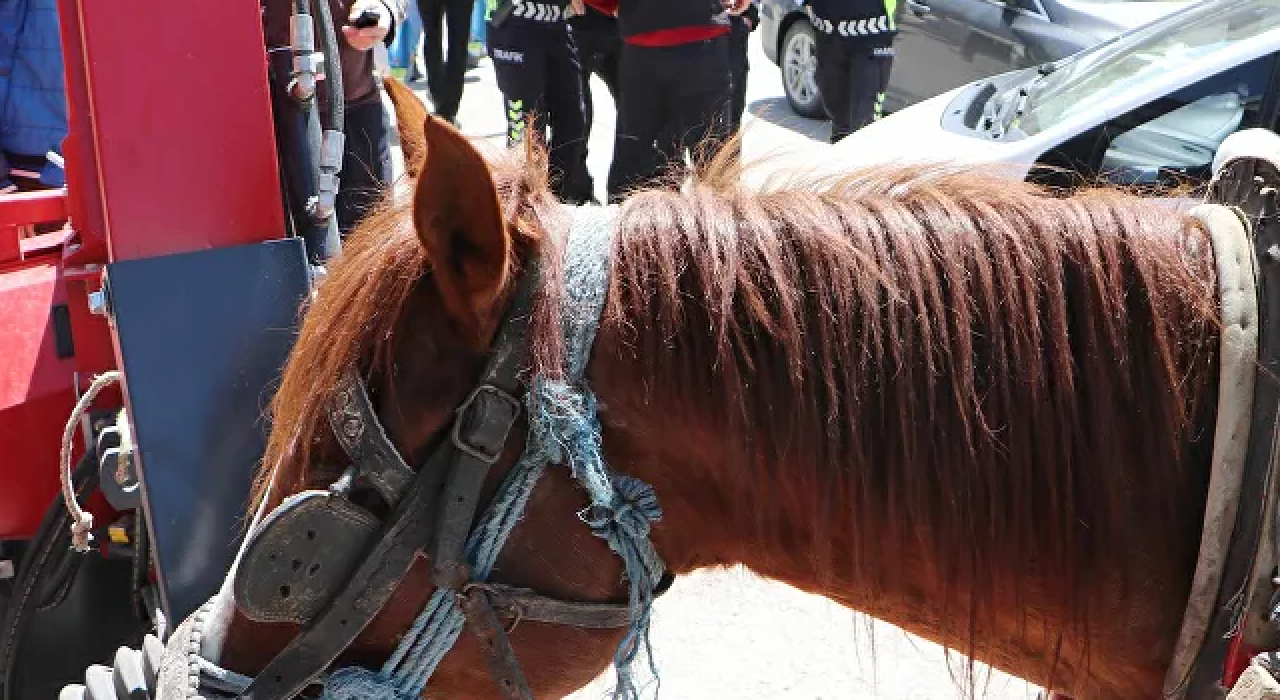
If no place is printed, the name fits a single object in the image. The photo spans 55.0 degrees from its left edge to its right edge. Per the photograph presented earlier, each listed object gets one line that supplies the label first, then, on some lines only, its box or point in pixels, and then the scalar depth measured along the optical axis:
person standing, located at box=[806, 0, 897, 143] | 5.25
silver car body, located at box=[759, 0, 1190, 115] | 7.00
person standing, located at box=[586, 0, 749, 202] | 4.21
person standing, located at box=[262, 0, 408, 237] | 2.98
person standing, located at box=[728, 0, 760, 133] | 5.31
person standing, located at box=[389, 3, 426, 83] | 9.17
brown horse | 1.26
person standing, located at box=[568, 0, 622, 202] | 5.39
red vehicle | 1.76
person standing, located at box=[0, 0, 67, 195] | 3.09
